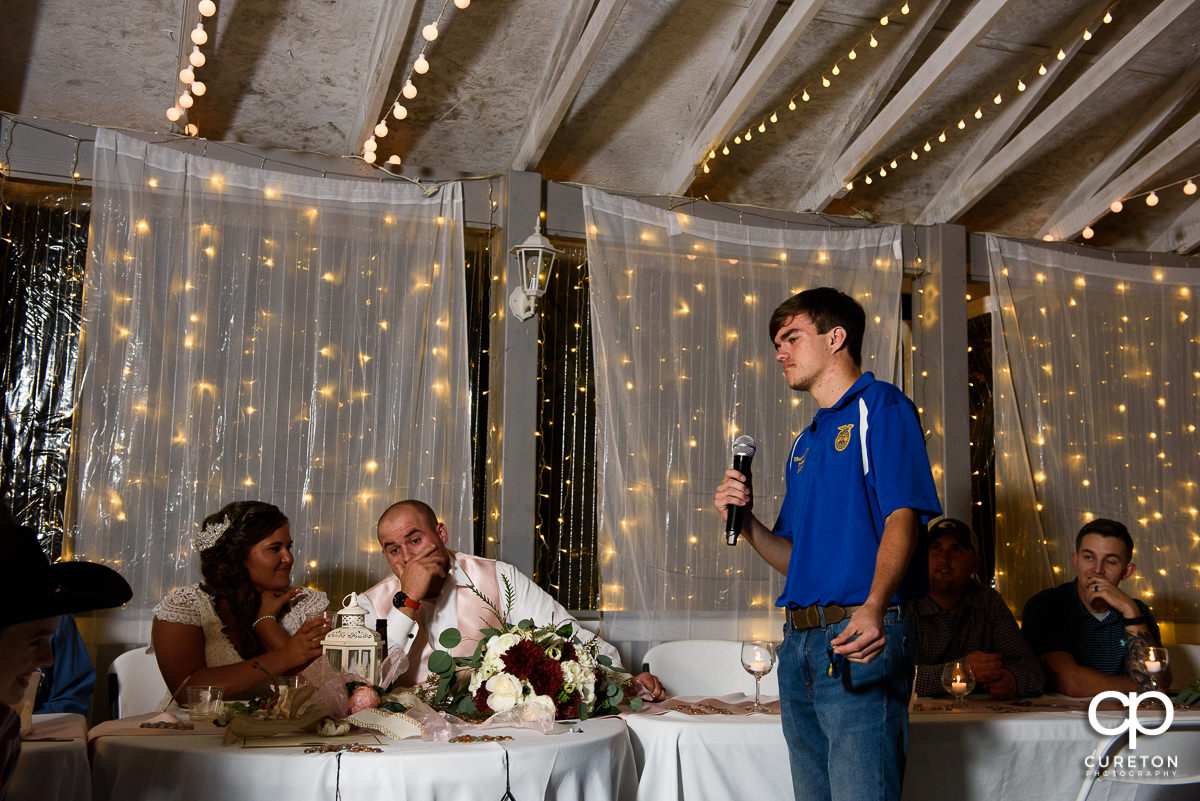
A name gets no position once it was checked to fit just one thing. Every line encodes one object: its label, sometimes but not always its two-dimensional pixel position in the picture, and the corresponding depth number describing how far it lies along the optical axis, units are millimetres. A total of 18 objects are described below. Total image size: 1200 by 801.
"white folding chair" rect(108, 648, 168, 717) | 3189
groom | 3316
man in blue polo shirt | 2092
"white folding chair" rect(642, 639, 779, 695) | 3898
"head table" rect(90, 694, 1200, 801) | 2043
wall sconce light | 4363
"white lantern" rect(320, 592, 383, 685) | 2555
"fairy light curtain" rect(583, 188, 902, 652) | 4605
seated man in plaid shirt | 3854
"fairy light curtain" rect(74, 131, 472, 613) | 4039
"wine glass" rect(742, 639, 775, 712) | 2605
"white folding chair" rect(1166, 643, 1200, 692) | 4324
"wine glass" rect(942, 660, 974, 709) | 2883
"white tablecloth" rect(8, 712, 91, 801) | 1978
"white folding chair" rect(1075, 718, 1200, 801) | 2674
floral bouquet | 2500
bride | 2871
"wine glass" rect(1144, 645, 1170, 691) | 2848
